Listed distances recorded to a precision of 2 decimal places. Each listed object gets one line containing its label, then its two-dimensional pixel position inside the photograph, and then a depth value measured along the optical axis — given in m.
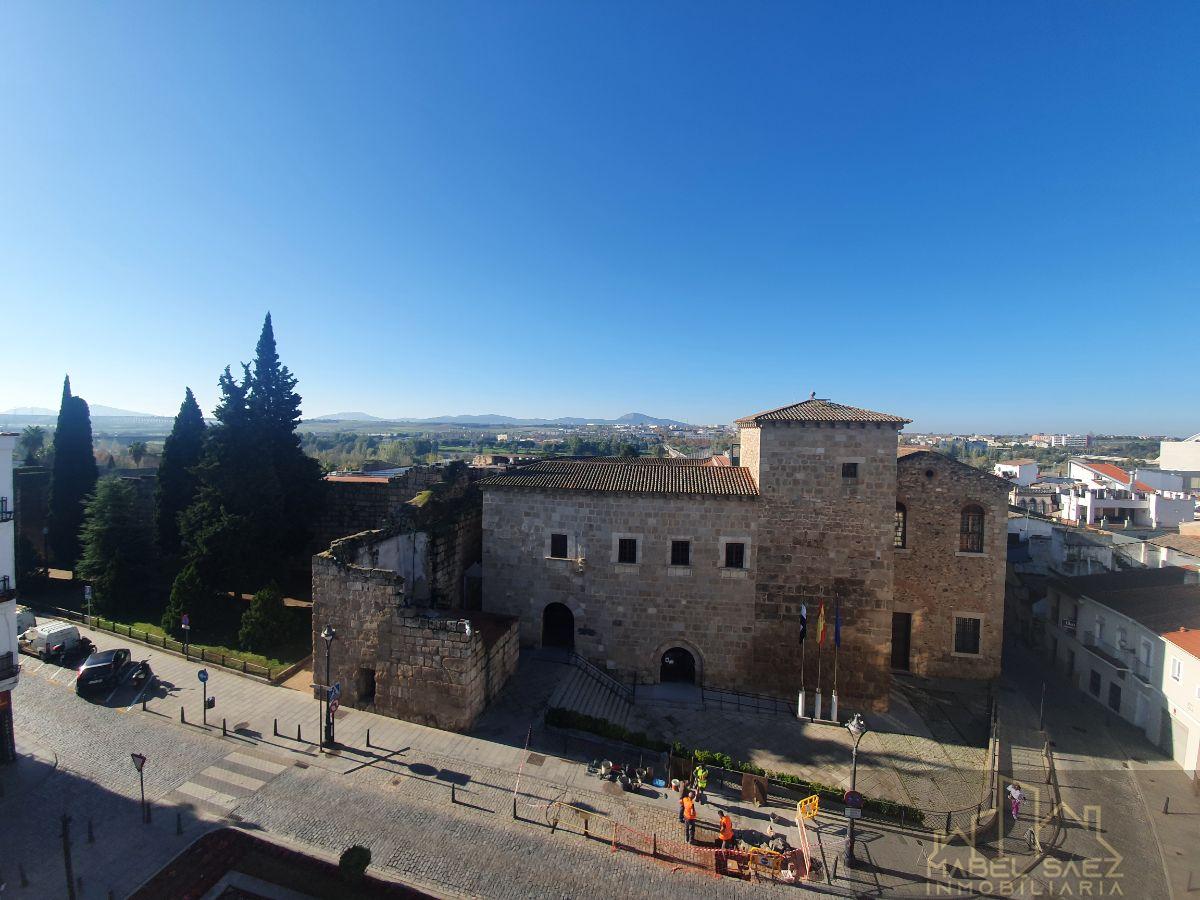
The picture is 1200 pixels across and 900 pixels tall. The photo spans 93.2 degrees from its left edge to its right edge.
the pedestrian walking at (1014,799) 15.16
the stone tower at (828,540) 20.61
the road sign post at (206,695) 15.75
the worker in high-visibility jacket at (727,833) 12.93
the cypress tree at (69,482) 31.95
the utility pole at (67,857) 10.56
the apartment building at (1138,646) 19.30
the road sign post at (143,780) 12.13
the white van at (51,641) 20.73
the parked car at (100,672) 18.33
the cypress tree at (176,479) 28.50
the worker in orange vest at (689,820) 13.27
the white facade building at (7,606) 14.89
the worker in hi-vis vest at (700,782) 14.72
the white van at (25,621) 23.09
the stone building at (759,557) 20.80
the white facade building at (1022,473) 71.83
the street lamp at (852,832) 12.81
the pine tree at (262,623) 21.55
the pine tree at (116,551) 25.31
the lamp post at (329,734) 15.95
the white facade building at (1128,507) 43.94
